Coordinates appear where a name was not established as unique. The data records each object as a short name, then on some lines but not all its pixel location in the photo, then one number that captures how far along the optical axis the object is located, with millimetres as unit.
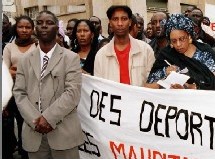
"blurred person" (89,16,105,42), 8755
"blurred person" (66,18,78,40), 8133
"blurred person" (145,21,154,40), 8541
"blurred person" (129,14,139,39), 6254
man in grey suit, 4258
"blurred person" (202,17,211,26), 8881
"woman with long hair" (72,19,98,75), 5634
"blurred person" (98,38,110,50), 6091
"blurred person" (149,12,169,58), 6086
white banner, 4340
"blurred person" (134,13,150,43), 7875
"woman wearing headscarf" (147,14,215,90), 4461
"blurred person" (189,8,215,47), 7207
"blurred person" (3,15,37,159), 5523
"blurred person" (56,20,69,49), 6383
